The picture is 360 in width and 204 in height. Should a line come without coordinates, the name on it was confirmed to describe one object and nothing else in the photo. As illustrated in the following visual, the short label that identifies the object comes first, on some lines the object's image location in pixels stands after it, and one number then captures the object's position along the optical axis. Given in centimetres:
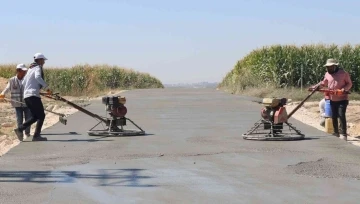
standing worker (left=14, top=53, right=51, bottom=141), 1446
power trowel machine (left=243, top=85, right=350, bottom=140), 1426
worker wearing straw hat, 1484
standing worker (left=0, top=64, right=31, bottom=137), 1561
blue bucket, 1547
